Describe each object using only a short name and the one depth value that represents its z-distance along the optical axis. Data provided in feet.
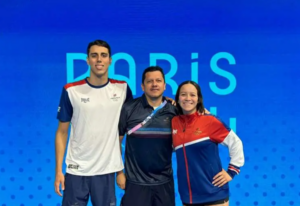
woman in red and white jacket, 5.68
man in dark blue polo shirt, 5.99
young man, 6.01
